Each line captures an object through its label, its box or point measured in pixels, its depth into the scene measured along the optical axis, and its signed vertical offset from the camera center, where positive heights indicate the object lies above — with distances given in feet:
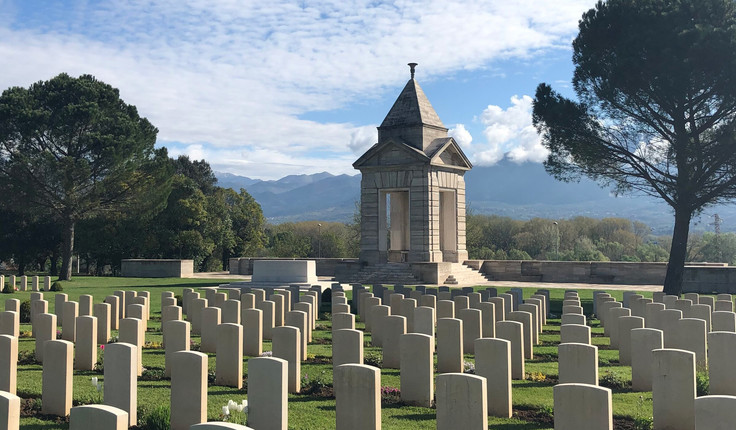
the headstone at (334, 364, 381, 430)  17.53 -3.61
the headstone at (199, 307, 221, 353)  33.01 -3.38
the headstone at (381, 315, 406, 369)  29.07 -3.49
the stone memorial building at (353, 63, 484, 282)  88.89 +10.53
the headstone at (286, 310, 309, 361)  32.94 -2.98
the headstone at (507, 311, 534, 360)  31.50 -3.25
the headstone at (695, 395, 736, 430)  14.30 -3.28
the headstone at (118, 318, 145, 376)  28.22 -2.98
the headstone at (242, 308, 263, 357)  31.48 -3.44
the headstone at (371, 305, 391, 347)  34.94 -3.25
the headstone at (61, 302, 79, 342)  35.20 -3.24
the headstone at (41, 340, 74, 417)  21.30 -3.77
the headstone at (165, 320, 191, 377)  26.99 -3.04
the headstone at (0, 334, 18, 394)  22.94 -3.50
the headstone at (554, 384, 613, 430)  15.53 -3.43
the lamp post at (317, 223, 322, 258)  165.78 +3.85
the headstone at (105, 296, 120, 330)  42.24 -3.16
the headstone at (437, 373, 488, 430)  16.44 -3.52
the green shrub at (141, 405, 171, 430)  19.83 -4.70
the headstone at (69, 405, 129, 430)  13.21 -3.14
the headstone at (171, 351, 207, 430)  19.29 -3.75
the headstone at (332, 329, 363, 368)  24.70 -3.21
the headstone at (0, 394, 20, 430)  14.48 -3.27
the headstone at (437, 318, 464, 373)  26.78 -3.49
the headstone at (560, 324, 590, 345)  28.32 -3.10
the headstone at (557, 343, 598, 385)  21.81 -3.37
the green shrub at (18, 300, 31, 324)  45.52 -3.54
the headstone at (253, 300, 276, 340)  37.96 -3.25
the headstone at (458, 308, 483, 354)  32.86 -3.30
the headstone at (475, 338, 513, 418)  21.24 -3.60
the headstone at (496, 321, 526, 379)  26.27 -3.16
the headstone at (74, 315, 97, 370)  28.76 -3.55
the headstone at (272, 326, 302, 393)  24.56 -3.34
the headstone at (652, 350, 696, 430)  18.99 -3.70
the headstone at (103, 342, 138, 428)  19.97 -3.56
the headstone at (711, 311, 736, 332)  31.89 -2.90
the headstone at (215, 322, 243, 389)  25.27 -3.63
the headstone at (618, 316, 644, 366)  30.63 -3.51
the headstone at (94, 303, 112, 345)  35.97 -3.32
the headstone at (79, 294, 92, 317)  40.07 -2.67
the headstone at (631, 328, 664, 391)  24.73 -3.50
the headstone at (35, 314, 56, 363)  30.83 -3.11
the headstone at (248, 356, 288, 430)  17.93 -3.61
